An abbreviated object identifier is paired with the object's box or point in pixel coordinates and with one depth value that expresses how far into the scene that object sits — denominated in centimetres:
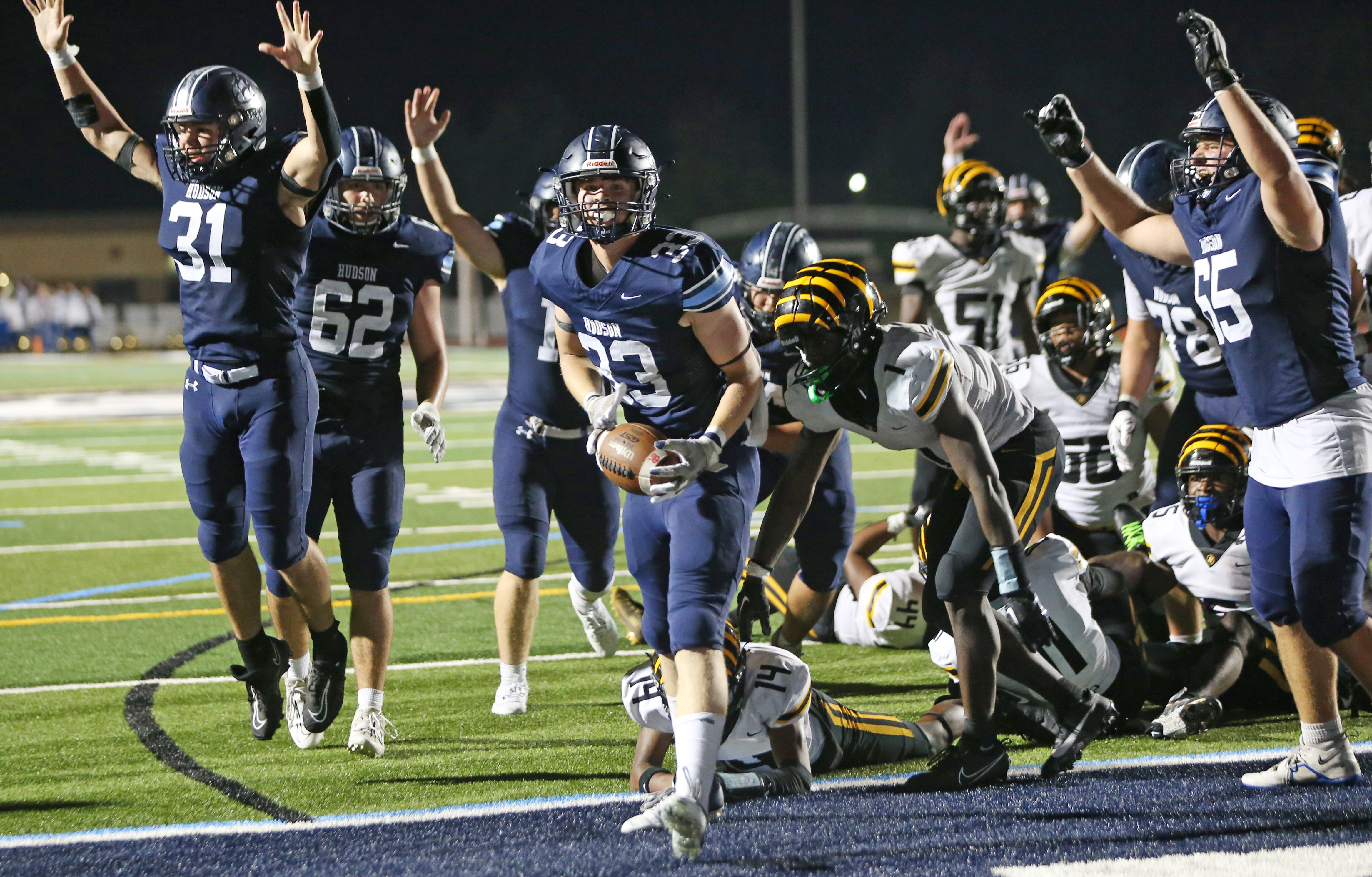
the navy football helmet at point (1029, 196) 1786
